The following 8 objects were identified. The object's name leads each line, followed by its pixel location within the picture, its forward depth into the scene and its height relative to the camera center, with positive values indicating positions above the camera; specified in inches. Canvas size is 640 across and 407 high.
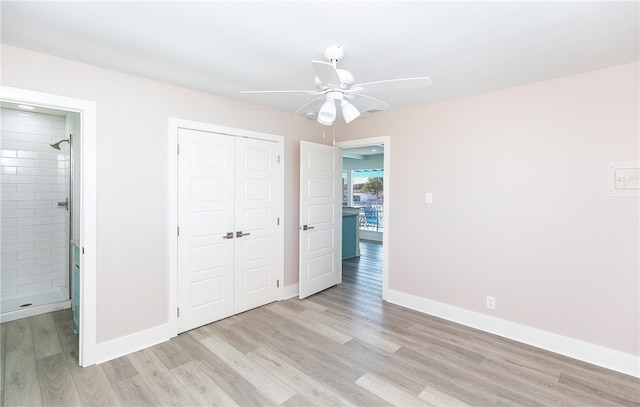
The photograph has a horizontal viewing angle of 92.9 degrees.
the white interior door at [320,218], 155.0 -8.3
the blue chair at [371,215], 365.3 -15.3
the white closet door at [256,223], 135.8 -9.8
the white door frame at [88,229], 95.5 -8.7
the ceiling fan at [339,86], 72.2 +30.1
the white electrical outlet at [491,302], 121.2 -39.8
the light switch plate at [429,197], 139.1 +2.4
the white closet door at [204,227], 118.1 -10.4
